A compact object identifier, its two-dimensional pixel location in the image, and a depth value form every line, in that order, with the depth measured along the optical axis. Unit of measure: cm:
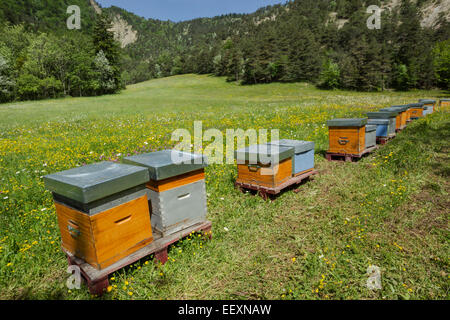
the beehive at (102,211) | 263
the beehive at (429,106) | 1576
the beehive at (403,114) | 1068
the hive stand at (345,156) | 762
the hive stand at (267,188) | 519
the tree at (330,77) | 5356
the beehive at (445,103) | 2055
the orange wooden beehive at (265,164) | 502
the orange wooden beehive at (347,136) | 733
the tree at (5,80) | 4228
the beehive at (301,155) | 568
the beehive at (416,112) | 1423
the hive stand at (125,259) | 272
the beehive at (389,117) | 938
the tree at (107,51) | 4903
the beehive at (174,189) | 329
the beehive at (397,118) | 1012
